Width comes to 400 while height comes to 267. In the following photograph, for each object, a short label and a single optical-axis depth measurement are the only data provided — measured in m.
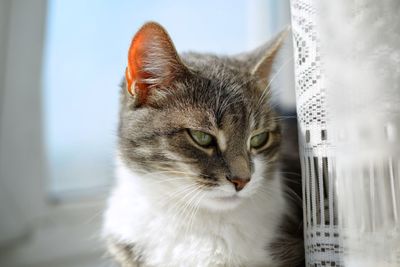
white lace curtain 0.31
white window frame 0.52
